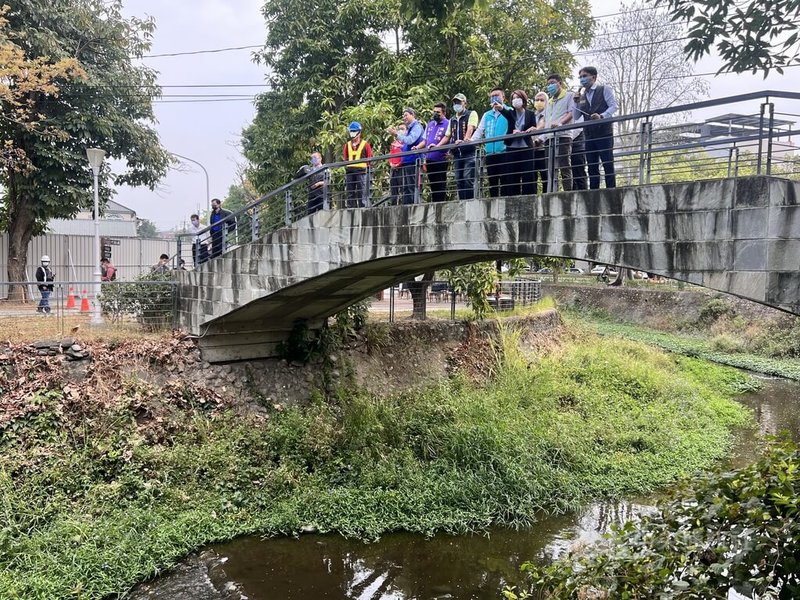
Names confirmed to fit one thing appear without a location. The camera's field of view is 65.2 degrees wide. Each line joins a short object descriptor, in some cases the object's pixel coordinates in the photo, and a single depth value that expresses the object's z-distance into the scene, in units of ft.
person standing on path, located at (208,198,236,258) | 40.57
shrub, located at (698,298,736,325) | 89.71
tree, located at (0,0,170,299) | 49.90
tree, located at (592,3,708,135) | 92.73
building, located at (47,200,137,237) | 89.76
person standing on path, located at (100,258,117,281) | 53.34
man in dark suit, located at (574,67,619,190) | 23.12
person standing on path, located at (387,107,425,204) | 30.94
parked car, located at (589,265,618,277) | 118.83
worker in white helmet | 44.50
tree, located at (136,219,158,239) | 252.95
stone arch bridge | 18.69
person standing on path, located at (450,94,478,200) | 28.22
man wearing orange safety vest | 34.32
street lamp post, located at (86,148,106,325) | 41.57
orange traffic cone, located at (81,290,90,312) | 47.88
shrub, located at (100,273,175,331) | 42.86
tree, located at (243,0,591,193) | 45.91
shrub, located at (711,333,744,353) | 80.48
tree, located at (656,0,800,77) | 15.07
